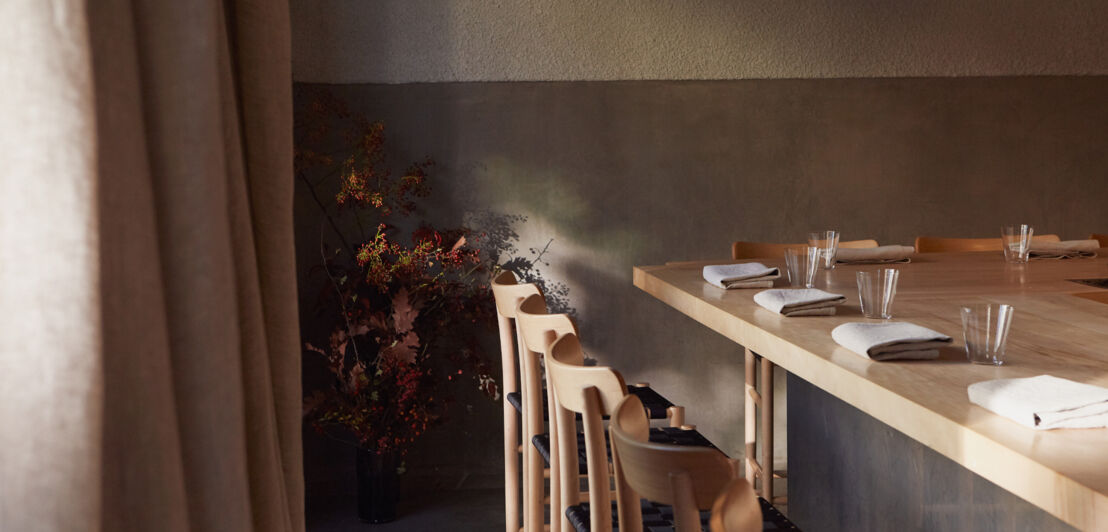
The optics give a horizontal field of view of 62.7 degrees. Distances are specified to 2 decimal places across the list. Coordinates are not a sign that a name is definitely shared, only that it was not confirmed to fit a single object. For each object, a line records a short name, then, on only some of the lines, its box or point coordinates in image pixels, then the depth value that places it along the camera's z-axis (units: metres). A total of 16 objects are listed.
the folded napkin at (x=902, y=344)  1.53
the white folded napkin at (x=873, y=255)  2.96
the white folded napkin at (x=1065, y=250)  3.01
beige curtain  0.60
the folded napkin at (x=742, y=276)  2.46
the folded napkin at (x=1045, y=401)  1.13
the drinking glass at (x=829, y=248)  2.76
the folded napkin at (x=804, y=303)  2.02
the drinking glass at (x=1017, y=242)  2.84
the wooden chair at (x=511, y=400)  2.44
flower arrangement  3.62
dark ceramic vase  3.64
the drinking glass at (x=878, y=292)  1.89
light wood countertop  1.02
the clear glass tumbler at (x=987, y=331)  1.46
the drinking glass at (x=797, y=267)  2.38
